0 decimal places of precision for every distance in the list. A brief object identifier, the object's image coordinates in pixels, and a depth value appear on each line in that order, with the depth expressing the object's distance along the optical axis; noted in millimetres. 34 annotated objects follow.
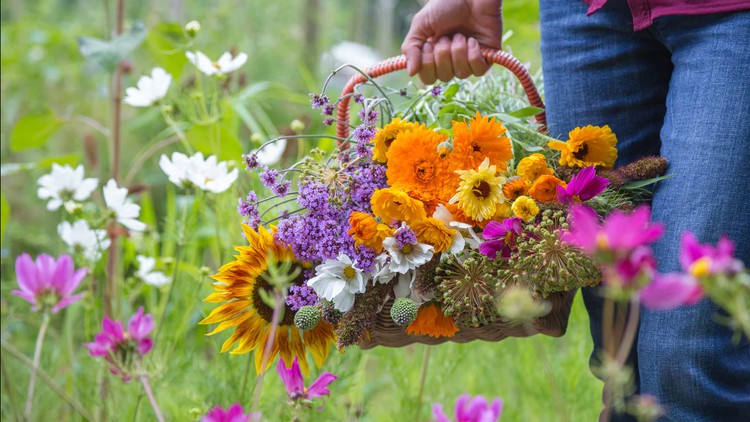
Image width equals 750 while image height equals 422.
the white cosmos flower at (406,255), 1516
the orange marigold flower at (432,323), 1544
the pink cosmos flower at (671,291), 1080
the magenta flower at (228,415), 1292
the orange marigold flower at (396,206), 1511
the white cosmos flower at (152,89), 1950
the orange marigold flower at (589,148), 1543
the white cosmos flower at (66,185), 1905
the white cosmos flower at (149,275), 1982
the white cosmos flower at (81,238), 1906
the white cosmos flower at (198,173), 1794
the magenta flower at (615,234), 1126
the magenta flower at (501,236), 1495
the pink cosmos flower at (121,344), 1428
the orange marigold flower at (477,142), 1544
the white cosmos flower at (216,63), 1917
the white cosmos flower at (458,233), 1522
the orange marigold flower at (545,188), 1517
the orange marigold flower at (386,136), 1557
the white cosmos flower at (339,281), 1527
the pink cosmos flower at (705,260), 1066
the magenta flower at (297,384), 1418
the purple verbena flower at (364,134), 1581
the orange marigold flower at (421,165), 1534
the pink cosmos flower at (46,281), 1462
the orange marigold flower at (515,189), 1531
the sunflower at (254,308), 1556
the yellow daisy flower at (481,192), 1517
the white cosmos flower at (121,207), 1847
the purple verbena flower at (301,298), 1550
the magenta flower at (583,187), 1504
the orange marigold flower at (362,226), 1520
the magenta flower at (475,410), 1317
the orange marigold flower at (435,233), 1519
